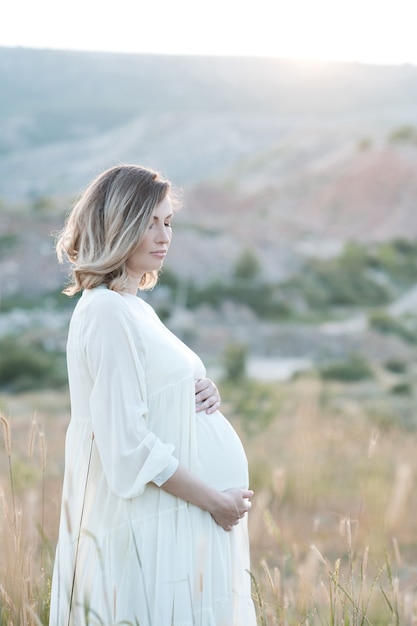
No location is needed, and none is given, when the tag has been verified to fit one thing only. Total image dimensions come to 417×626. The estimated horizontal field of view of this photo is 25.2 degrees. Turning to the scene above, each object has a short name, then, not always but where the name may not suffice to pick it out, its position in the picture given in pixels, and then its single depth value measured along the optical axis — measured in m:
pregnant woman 2.45
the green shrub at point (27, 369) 21.61
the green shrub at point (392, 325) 30.11
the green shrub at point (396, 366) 24.56
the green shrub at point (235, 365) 20.52
